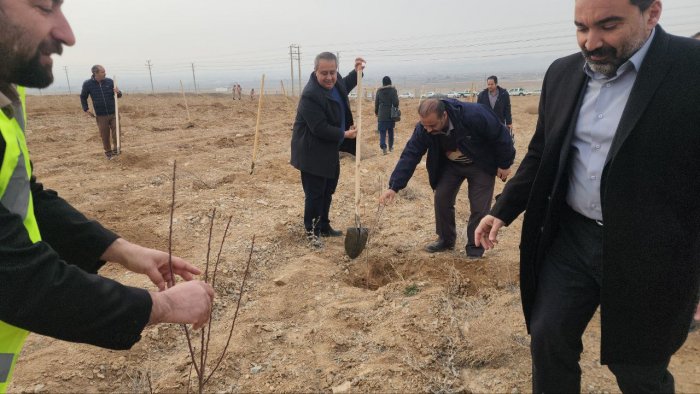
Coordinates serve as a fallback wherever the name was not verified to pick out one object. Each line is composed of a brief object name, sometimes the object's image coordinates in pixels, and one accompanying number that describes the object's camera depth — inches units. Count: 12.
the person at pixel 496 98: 315.9
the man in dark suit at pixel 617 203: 61.1
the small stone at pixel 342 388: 95.1
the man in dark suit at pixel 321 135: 171.5
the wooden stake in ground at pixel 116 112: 351.6
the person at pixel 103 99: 345.1
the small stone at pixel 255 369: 104.8
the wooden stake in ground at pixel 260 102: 320.8
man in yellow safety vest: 39.6
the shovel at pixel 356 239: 169.8
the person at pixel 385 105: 380.2
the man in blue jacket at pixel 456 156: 152.3
